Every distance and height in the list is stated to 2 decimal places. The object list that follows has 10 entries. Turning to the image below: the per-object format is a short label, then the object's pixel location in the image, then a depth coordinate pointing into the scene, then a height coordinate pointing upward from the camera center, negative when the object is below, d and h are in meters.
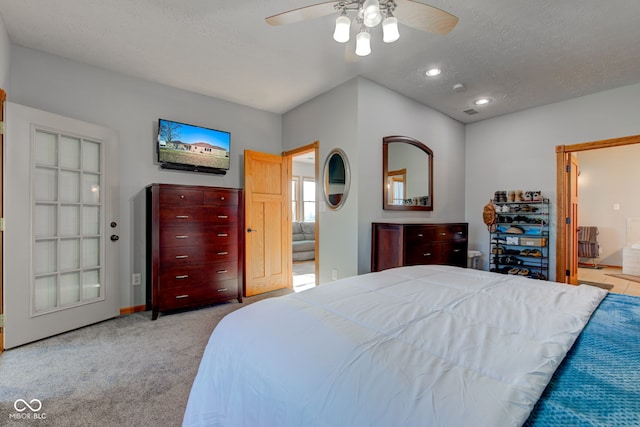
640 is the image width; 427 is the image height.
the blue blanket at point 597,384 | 0.53 -0.38
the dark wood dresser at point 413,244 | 2.98 -0.34
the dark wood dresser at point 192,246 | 2.91 -0.34
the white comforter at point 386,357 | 0.59 -0.37
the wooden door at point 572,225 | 3.84 -0.14
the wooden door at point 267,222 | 3.79 -0.11
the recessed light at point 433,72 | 3.00 +1.55
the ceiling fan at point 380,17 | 1.59 +1.18
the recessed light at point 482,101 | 3.73 +1.53
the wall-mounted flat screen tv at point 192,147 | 3.27 +0.83
